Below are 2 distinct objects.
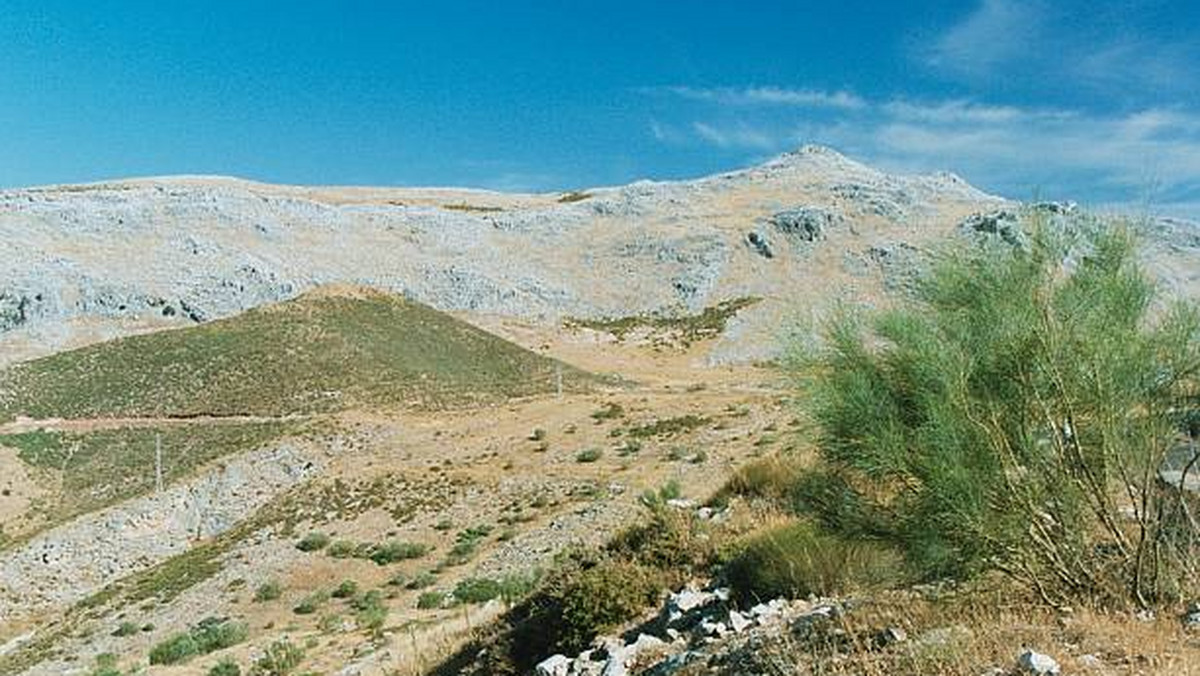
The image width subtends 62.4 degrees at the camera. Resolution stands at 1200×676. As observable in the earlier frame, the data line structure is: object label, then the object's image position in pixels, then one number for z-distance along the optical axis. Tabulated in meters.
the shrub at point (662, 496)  14.50
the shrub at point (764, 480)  15.55
